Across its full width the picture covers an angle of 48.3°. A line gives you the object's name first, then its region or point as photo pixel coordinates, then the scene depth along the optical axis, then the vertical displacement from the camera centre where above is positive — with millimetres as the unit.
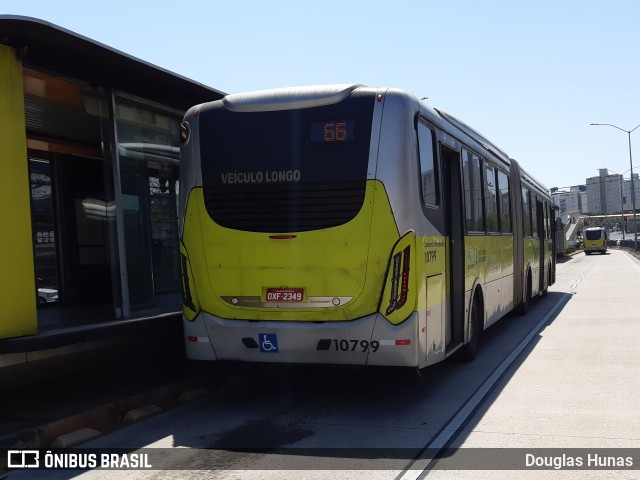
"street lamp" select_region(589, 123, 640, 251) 60662 +4784
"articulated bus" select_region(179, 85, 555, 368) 7074 +47
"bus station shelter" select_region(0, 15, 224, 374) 7000 +777
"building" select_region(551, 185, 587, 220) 179662 +4603
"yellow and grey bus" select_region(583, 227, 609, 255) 71625 -2253
